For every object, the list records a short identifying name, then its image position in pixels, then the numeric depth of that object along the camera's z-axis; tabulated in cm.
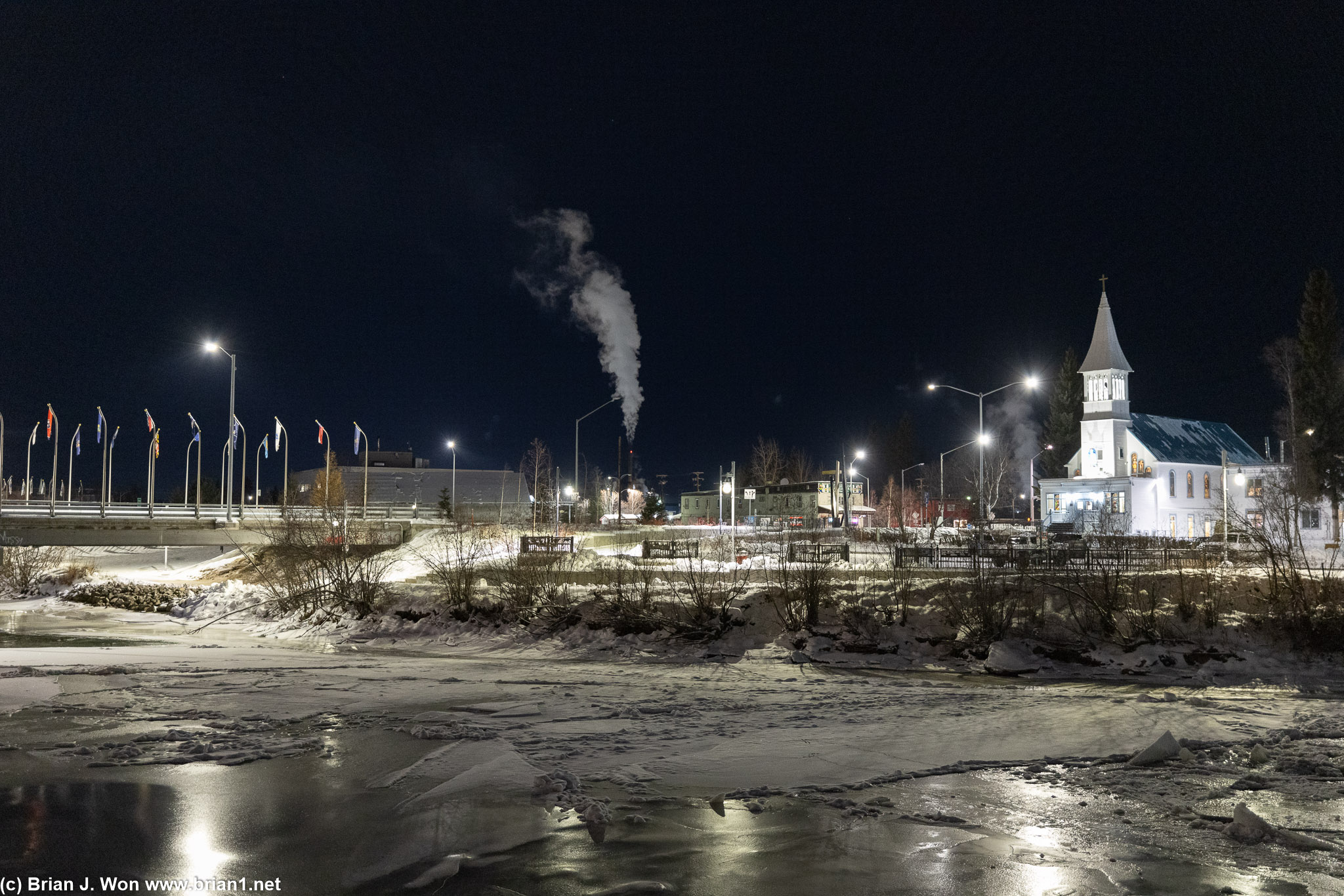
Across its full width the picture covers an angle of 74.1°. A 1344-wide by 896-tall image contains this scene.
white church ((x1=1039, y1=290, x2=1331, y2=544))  7856
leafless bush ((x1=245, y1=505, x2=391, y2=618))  2409
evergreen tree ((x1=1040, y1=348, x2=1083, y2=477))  9950
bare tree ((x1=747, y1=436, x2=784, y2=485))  13062
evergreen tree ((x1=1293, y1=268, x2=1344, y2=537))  6750
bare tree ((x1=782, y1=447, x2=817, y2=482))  13275
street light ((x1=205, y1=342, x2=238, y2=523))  4066
